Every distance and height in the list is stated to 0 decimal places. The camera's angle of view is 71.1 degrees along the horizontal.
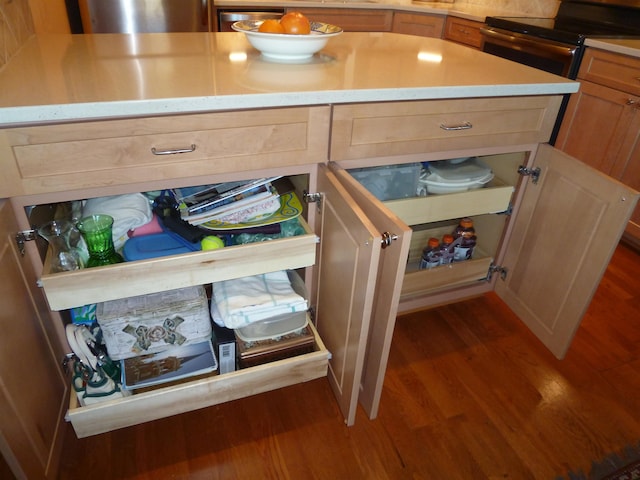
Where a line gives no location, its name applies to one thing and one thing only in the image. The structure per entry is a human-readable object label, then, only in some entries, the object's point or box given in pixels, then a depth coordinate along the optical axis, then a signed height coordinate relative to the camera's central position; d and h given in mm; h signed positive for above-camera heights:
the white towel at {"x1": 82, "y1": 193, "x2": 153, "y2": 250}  1182 -593
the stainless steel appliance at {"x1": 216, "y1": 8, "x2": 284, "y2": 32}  3030 -327
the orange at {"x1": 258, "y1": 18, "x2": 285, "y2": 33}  1251 -161
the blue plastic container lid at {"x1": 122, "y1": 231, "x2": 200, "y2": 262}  1153 -659
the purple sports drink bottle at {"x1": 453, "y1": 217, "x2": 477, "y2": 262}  1647 -844
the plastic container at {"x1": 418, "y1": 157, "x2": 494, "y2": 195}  1491 -592
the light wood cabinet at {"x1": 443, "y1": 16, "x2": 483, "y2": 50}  3043 -362
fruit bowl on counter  1214 -195
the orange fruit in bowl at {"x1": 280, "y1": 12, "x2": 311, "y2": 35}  1245 -150
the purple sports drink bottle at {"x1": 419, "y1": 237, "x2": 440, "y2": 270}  1616 -877
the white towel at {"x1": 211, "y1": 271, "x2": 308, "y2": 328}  1213 -813
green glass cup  1081 -597
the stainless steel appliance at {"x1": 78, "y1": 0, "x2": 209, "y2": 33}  2594 -327
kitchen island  932 -448
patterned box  1161 -834
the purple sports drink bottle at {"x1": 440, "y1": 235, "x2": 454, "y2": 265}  1636 -866
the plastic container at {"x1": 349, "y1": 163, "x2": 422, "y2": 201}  1468 -600
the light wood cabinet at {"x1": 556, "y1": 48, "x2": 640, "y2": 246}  2109 -586
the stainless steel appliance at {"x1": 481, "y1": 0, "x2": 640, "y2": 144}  2332 -256
